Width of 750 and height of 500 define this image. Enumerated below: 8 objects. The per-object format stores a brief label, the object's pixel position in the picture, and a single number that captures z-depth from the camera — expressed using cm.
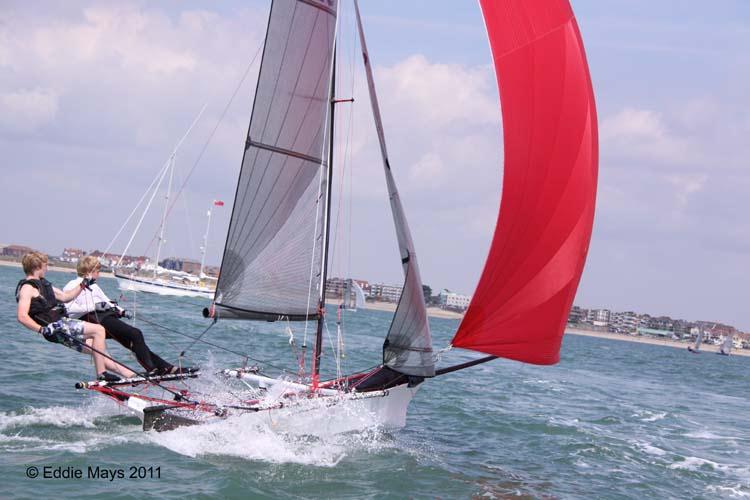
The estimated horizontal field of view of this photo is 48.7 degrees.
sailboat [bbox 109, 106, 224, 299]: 5662
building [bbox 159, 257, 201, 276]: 11835
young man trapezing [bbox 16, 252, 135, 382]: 879
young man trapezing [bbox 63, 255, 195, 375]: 922
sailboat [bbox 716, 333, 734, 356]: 11575
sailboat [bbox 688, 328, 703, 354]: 9775
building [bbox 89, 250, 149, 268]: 8901
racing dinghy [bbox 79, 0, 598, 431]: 1007
